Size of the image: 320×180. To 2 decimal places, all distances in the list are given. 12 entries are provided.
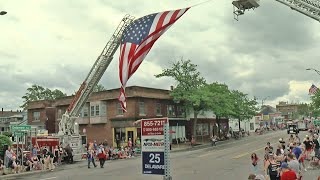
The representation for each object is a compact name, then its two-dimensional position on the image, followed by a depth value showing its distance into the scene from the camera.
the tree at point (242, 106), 67.84
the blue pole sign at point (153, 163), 9.46
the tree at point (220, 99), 56.34
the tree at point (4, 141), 31.59
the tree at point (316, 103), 63.82
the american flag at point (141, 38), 12.25
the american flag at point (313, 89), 56.09
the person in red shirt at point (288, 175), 10.25
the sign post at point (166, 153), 9.26
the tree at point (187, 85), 53.97
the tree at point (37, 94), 109.62
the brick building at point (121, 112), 50.59
